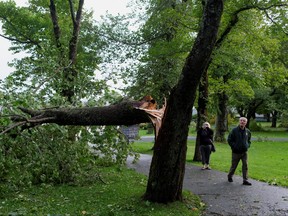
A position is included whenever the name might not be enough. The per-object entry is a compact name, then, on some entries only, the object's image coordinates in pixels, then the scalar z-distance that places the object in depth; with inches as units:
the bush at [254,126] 1782.7
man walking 411.8
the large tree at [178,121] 294.2
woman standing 520.2
